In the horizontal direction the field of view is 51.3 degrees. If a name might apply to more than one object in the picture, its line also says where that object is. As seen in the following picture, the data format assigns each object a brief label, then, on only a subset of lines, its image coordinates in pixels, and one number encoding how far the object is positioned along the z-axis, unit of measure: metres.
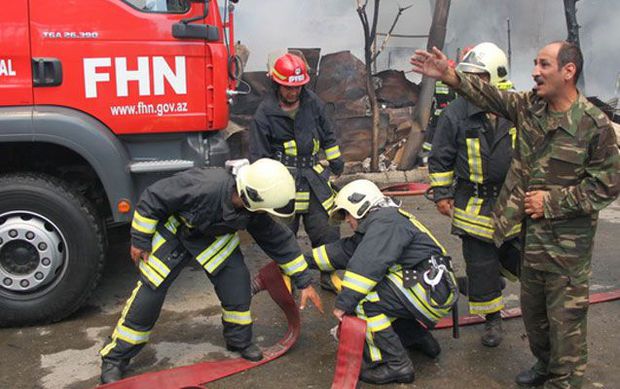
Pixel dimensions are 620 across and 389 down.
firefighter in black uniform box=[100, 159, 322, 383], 3.29
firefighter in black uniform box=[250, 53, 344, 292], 4.53
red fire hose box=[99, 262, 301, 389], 3.32
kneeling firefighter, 3.29
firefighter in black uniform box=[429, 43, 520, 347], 3.68
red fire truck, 3.88
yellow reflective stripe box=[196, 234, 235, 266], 3.51
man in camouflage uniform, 2.87
